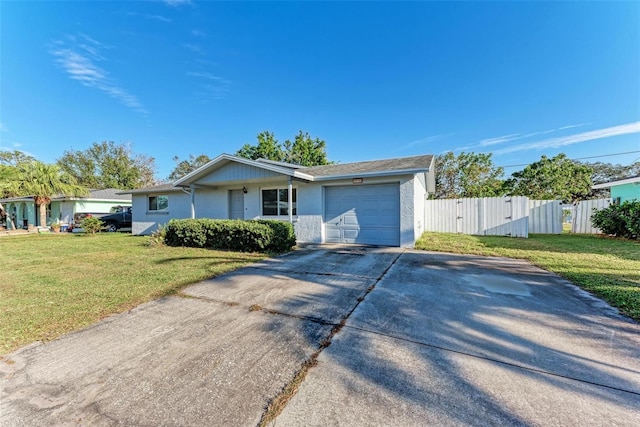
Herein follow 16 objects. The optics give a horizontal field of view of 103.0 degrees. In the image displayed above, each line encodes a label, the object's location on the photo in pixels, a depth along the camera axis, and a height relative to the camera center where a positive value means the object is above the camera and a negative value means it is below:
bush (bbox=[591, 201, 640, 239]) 9.72 -0.46
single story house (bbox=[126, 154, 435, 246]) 8.99 +0.67
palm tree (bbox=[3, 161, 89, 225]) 16.83 +2.11
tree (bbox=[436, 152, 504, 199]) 21.45 +3.07
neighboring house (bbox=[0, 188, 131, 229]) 20.53 +0.70
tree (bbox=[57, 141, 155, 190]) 35.94 +6.98
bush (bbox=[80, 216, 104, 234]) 14.12 -0.59
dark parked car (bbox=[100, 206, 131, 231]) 17.83 -0.44
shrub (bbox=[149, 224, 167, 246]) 9.71 -0.94
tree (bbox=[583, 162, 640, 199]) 28.99 +4.32
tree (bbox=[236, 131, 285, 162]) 30.95 +7.81
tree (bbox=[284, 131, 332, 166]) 31.56 +7.69
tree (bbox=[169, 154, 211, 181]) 41.69 +8.10
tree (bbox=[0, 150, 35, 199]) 18.08 +4.30
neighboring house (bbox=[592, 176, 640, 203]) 13.02 +1.08
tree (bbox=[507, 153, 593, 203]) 18.94 +2.28
